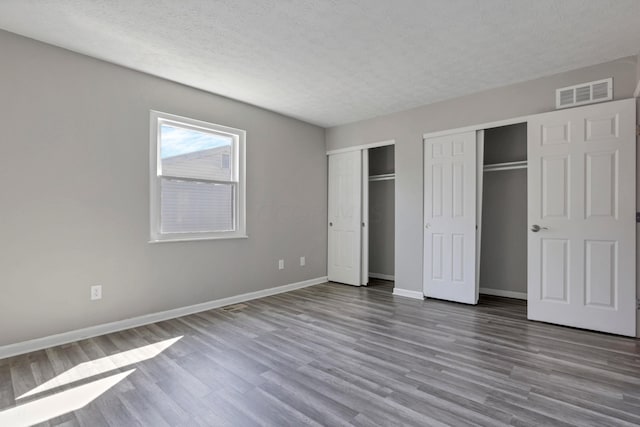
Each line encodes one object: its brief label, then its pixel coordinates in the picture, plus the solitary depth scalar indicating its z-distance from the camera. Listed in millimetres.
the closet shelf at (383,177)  5398
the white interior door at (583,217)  2961
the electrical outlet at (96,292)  2975
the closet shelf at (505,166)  4215
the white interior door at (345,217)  5074
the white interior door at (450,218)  3988
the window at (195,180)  3473
